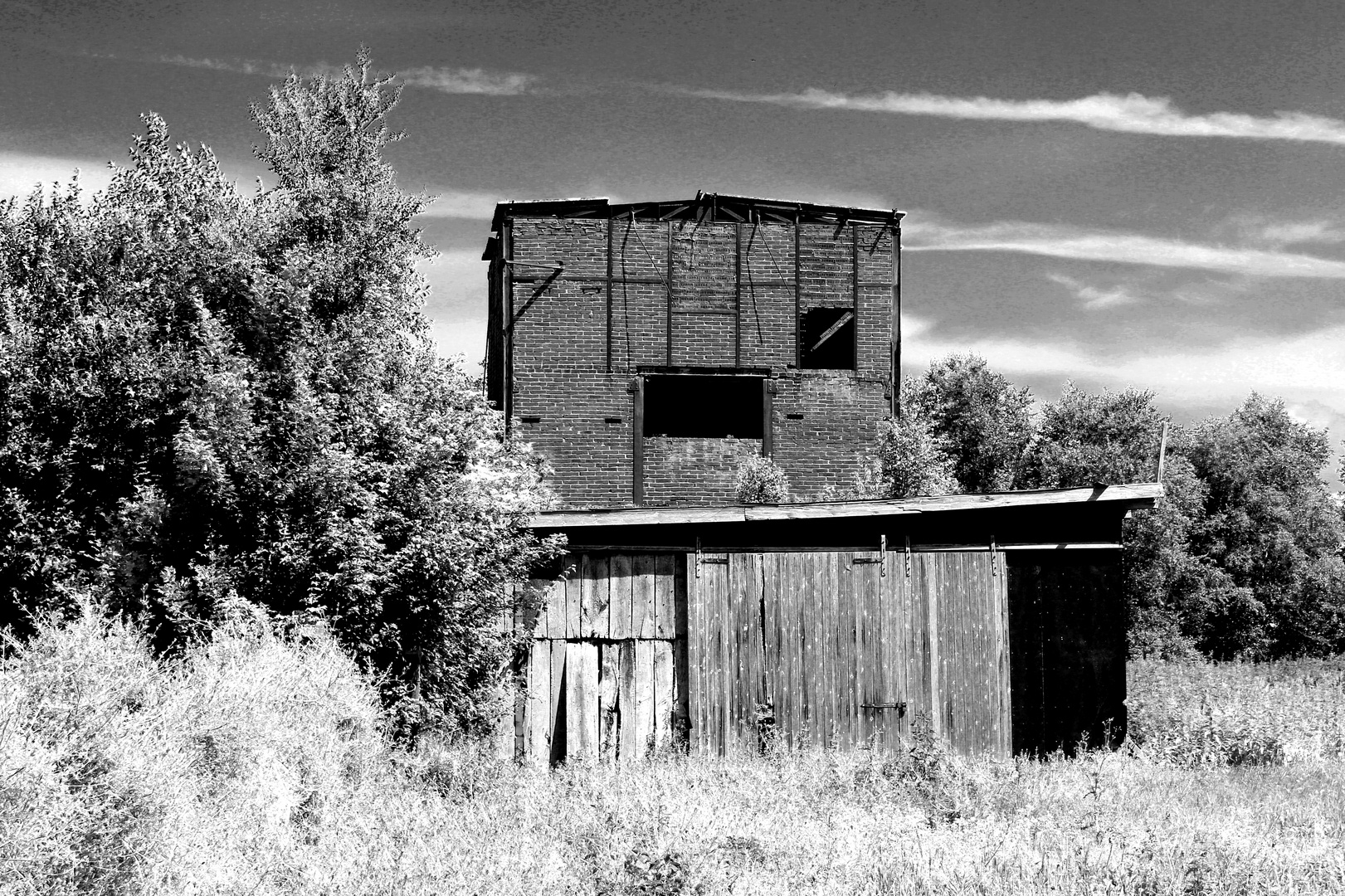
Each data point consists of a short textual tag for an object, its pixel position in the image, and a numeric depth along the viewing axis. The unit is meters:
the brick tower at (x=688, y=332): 25.34
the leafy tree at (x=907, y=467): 23.39
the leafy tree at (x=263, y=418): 12.88
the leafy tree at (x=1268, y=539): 39.09
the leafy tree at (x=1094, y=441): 35.41
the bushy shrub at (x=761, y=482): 23.33
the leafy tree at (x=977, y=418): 36.19
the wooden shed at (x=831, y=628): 14.52
